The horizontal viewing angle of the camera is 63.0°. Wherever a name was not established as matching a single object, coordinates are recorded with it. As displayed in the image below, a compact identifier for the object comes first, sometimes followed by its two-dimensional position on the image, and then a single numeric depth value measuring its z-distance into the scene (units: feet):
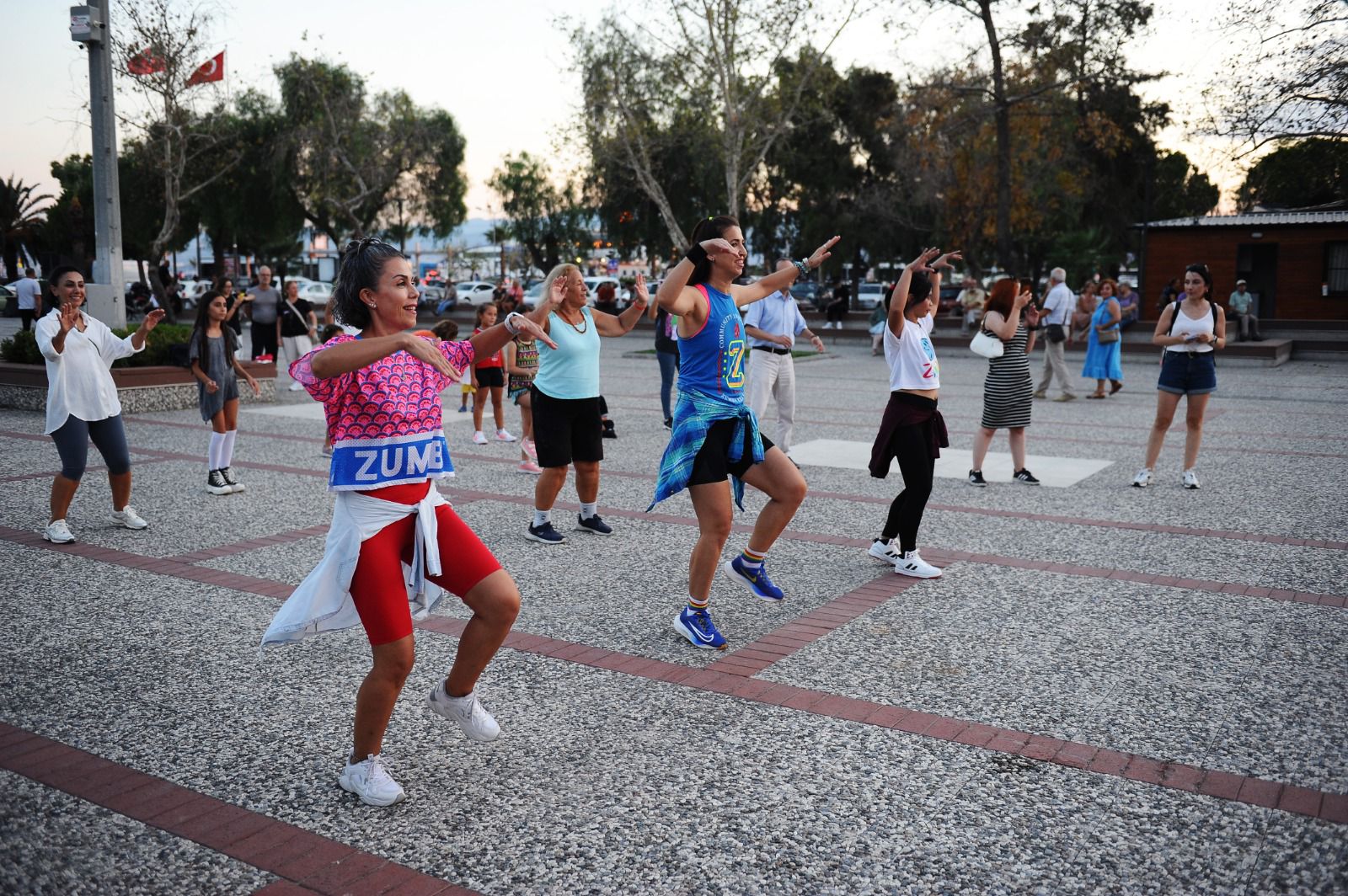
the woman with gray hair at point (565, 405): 23.30
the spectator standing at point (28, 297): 85.46
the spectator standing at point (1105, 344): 49.90
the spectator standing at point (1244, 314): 82.59
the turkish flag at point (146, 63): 80.12
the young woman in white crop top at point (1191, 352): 27.89
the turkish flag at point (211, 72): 83.42
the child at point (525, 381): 31.07
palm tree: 207.82
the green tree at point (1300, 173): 72.28
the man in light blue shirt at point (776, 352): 31.78
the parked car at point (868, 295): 148.36
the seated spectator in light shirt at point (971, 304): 89.97
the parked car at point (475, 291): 165.17
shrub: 47.83
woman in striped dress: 29.58
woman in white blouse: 22.15
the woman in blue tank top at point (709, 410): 15.88
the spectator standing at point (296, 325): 50.65
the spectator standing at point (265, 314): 52.01
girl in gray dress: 28.12
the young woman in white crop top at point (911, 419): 20.34
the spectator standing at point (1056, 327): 49.85
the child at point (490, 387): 37.45
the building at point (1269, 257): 93.91
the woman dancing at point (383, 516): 10.78
